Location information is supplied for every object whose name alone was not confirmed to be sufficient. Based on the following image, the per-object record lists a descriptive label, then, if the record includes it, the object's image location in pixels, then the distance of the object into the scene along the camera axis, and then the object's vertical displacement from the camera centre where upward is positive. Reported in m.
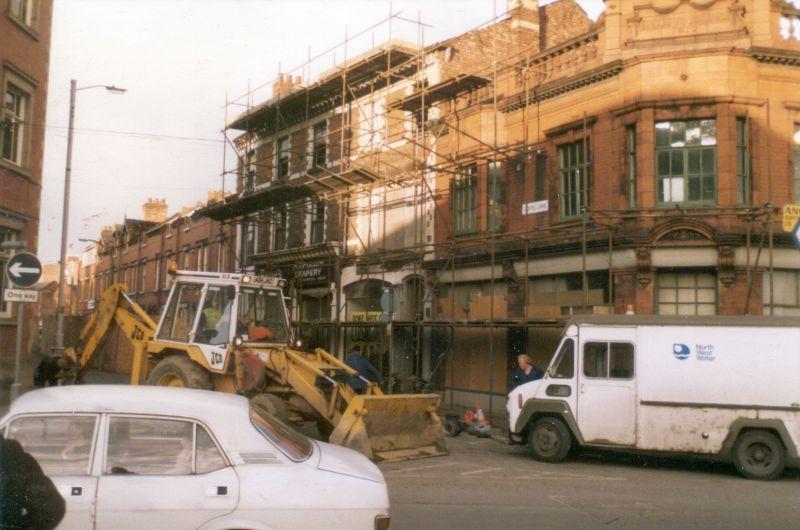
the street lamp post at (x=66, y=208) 21.44 +3.24
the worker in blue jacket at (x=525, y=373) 14.57 -0.84
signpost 12.07 +0.76
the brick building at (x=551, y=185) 16.44 +3.80
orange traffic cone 15.55 -1.82
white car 5.16 -1.03
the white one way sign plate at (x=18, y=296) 12.32 +0.41
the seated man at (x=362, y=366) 15.43 -0.80
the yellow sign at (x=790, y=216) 13.38 +2.13
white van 11.72 -0.96
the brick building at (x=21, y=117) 18.47 +5.20
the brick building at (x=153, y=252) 37.66 +4.24
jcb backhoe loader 12.15 -0.73
